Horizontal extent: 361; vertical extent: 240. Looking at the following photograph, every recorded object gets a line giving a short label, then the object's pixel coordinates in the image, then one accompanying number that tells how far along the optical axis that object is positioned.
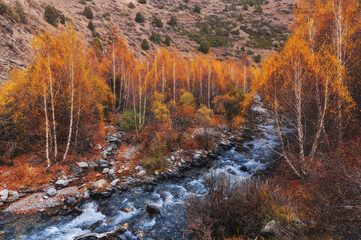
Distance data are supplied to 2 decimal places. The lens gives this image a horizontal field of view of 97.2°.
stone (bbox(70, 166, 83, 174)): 10.80
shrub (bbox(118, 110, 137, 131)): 17.83
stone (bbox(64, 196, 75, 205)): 8.26
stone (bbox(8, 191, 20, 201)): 7.89
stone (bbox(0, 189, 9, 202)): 7.70
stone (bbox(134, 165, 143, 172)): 11.94
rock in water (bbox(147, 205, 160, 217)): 7.96
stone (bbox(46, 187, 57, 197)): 8.43
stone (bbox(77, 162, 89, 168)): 11.42
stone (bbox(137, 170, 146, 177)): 11.43
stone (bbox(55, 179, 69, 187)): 9.27
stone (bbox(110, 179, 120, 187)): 10.07
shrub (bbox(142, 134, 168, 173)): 12.14
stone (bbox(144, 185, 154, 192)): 10.10
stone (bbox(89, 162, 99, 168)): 11.82
